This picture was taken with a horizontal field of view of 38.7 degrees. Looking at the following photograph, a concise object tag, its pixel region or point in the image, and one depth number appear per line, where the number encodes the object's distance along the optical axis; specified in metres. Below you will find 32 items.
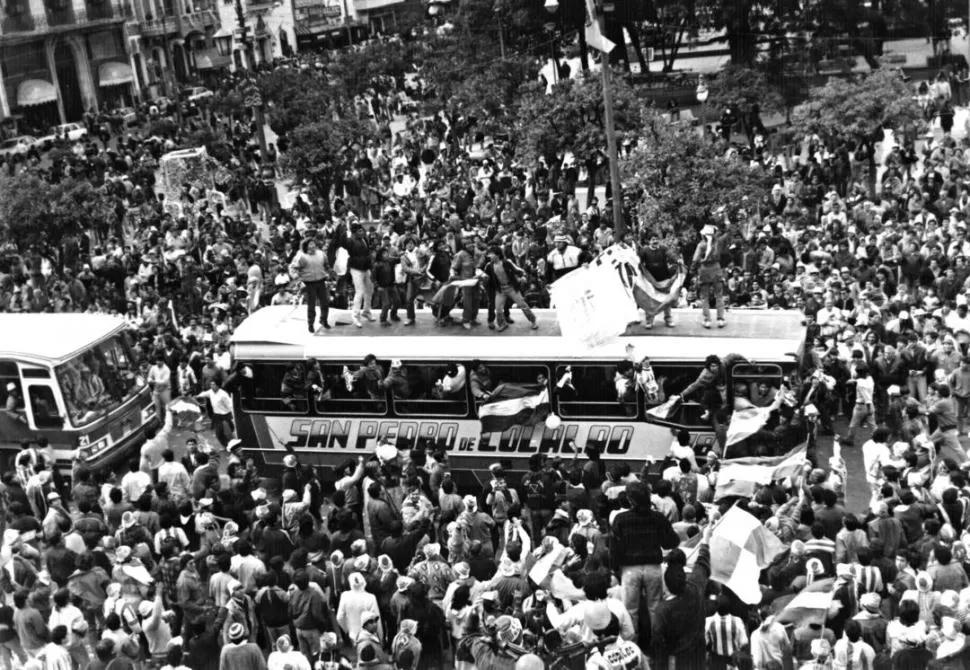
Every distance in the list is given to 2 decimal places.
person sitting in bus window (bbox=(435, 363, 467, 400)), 17.52
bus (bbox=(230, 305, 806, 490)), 16.64
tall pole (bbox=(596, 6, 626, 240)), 22.97
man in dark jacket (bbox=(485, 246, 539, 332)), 18.03
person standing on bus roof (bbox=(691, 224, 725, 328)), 17.35
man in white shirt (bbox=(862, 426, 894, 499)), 14.77
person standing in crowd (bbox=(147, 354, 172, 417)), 21.88
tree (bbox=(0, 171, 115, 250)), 31.33
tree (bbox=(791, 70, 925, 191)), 30.17
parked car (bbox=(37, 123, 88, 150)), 57.25
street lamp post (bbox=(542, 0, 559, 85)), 45.19
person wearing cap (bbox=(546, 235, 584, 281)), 21.27
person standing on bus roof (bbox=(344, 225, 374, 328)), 19.27
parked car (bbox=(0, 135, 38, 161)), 55.60
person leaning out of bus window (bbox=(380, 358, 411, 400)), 17.77
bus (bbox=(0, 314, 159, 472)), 19.89
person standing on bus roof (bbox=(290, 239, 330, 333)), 18.72
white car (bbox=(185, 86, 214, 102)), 63.17
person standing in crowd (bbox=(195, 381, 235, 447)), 19.70
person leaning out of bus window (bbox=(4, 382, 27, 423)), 20.05
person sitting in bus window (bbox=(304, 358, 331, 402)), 18.22
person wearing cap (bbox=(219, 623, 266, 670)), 11.46
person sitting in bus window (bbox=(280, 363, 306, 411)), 18.38
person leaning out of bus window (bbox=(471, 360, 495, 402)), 17.34
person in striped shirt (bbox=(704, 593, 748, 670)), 11.32
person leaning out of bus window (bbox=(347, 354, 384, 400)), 17.80
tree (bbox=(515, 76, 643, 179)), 32.53
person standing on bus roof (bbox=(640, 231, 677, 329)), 17.58
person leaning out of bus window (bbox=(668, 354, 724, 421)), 16.19
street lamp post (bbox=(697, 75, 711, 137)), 37.19
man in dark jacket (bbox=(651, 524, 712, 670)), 11.49
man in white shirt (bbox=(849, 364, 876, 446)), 18.73
